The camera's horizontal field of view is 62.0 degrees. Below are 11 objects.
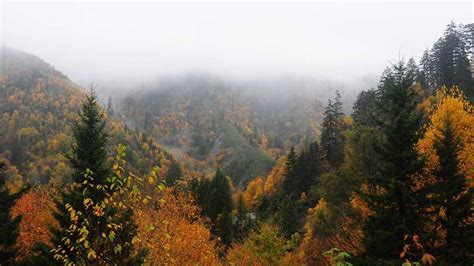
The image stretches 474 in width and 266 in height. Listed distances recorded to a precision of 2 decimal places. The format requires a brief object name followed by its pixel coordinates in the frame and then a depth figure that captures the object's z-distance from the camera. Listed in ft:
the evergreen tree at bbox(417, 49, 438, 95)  266.32
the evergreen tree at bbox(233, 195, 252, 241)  213.05
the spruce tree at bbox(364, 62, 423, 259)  61.57
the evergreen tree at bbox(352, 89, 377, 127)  242.23
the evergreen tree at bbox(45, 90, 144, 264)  64.75
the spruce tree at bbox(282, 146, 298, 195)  277.76
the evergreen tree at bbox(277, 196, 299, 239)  202.49
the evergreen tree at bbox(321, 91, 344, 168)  252.01
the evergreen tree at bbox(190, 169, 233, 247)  196.13
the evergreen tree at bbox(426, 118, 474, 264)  61.05
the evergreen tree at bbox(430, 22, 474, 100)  232.53
